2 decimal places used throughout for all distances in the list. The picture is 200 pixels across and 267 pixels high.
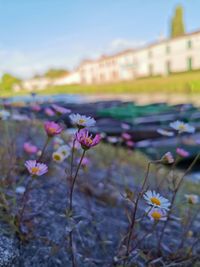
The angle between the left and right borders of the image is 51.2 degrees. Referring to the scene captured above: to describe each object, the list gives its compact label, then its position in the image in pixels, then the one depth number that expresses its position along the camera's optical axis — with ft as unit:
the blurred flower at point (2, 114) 0.94
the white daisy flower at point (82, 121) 0.54
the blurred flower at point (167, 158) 0.64
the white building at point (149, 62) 76.68
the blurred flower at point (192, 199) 0.85
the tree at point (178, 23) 91.72
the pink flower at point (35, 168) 0.61
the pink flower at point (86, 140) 0.50
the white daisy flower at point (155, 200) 0.54
